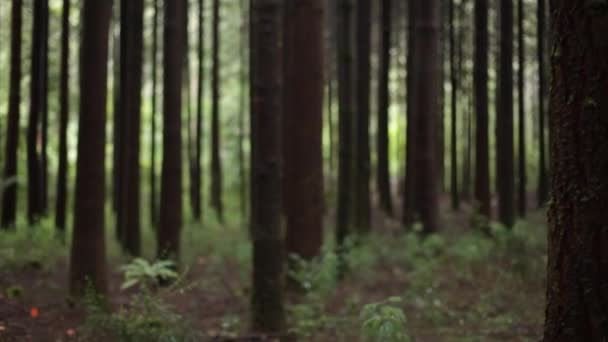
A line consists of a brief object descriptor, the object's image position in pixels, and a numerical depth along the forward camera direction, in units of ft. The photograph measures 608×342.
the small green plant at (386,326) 21.13
